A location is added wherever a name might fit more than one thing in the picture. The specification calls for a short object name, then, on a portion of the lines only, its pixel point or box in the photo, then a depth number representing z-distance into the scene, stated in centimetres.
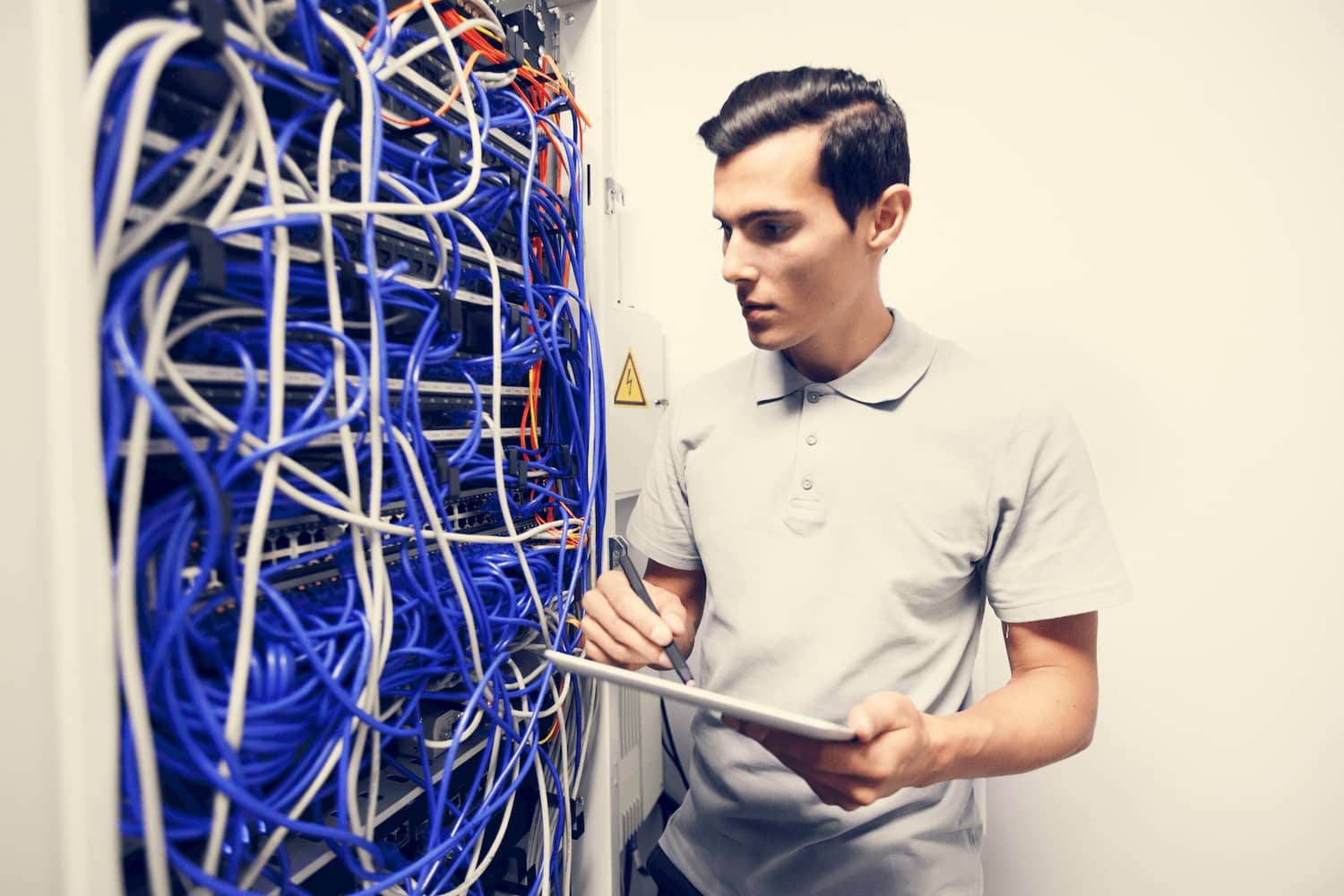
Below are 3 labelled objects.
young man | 67
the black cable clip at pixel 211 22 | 37
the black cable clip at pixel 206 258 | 39
